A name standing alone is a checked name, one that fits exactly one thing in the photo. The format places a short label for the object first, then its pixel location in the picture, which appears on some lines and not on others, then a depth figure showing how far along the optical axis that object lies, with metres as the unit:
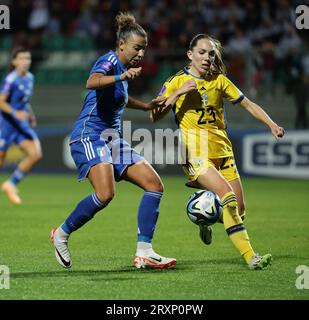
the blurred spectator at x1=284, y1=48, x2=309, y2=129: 33.69
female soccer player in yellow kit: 15.23
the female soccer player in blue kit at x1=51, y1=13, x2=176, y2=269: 14.59
